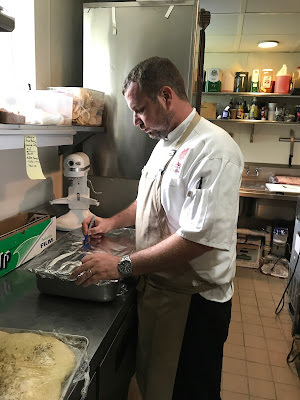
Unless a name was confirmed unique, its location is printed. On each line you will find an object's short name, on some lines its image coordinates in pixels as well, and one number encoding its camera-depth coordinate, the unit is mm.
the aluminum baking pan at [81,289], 1097
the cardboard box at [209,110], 3959
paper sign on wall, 1171
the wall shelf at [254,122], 3742
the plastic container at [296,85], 3656
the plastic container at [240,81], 3844
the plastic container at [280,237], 3779
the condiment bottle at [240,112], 3887
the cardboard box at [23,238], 1287
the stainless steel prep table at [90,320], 966
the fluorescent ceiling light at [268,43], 3510
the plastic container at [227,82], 3881
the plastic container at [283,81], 3672
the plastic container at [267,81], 3750
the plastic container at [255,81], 3797
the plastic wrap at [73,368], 712
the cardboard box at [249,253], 3674
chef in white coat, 1063
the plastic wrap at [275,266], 3502
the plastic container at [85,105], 1604
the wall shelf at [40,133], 1075
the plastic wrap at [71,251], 1120
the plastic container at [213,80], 3852
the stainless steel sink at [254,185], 3676
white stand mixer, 1738
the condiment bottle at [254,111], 3847
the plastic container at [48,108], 1292
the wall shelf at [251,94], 3684
